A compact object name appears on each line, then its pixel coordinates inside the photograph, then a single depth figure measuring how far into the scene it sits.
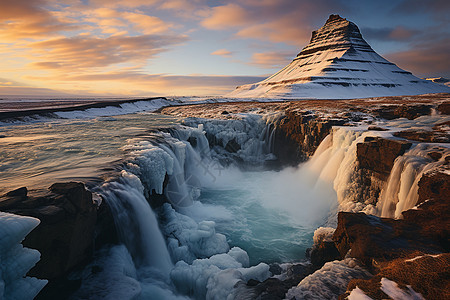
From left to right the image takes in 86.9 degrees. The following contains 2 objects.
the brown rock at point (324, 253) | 7.33
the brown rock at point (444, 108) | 15.58
